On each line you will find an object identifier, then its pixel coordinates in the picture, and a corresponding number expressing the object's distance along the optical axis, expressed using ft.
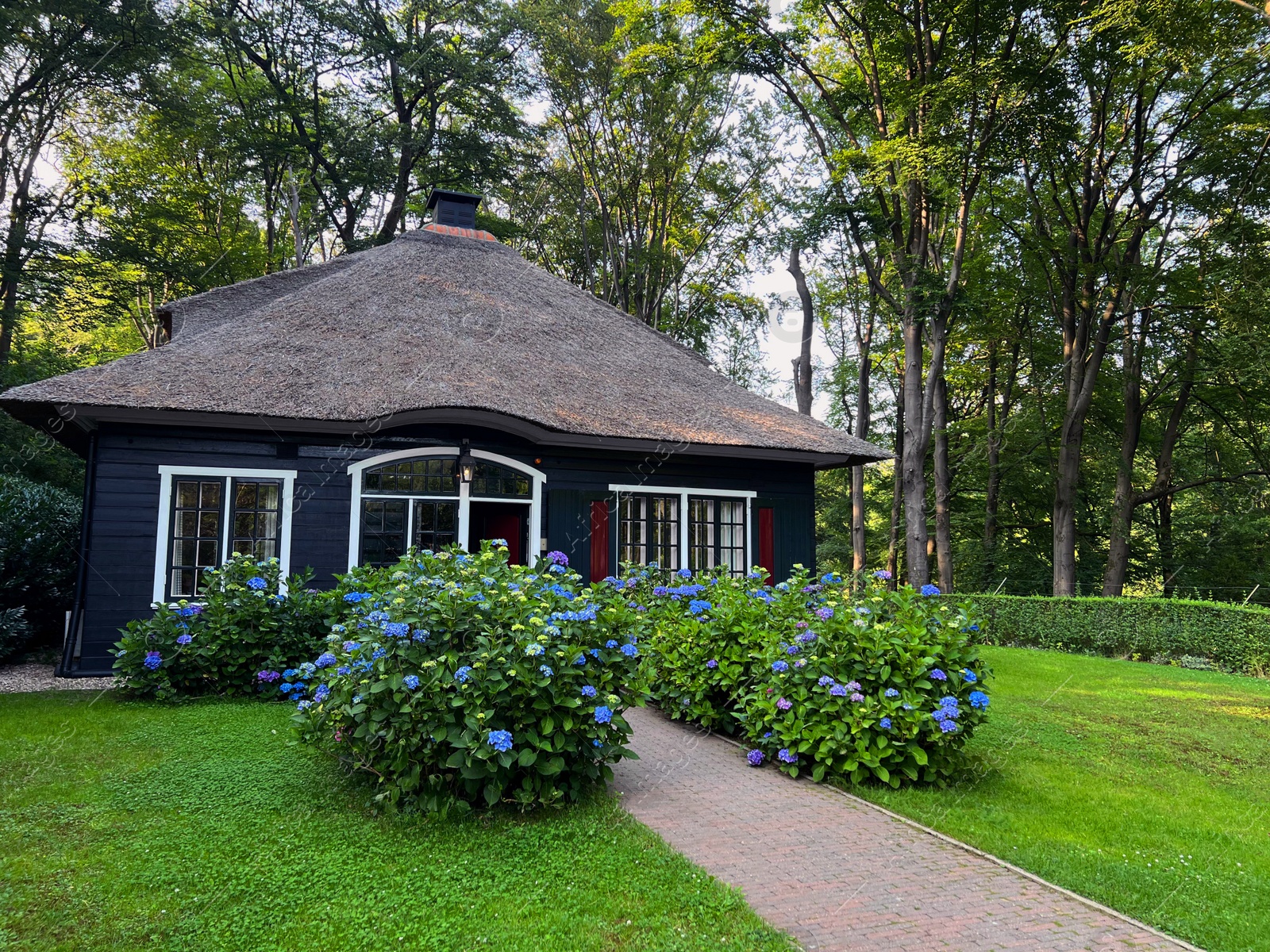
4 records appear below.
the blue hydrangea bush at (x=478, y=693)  13.92
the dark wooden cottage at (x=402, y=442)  28.91
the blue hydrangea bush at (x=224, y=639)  24.06
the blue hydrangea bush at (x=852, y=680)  17.11
